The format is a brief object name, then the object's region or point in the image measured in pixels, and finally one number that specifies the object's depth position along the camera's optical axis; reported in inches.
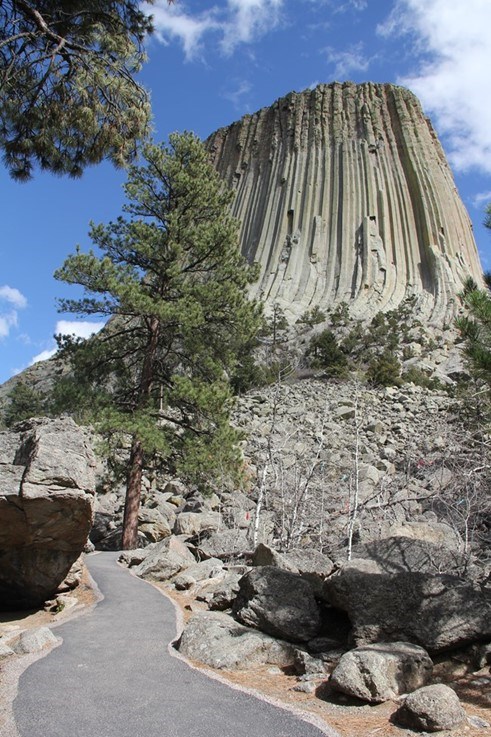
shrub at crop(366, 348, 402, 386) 1273.4
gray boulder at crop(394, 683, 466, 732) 156.4
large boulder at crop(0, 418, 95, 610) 261.7
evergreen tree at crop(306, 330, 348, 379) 1407.0
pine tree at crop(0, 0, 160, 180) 266.1
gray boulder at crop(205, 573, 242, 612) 302.8
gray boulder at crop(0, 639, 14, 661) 212.0
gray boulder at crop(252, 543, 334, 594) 311.3
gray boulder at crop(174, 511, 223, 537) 546.3
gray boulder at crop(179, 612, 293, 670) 225.8
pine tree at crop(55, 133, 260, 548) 518.3
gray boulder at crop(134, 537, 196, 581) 391.5
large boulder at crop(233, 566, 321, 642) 248.1
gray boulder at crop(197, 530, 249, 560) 452.4
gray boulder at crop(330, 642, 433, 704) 181.9
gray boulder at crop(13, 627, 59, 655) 225.5
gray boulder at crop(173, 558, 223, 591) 362.3
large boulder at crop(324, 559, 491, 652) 217.3
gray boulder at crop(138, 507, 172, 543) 573.0
